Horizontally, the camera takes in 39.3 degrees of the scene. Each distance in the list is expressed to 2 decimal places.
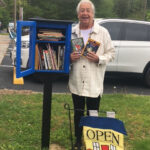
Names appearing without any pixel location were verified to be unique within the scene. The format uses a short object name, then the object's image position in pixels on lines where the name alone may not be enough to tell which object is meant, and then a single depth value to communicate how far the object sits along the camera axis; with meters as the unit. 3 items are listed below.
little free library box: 2.21
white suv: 5.26
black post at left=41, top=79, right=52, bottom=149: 2.39
